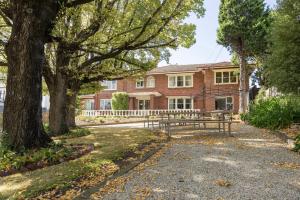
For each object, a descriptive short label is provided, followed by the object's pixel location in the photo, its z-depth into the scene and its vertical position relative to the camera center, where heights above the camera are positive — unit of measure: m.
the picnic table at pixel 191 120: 7.95 -0.55
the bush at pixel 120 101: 25.91 +0.85
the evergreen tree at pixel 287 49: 9.51 +3.01
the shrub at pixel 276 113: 9.16 -0.21
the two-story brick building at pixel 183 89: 23.61 +2.55
